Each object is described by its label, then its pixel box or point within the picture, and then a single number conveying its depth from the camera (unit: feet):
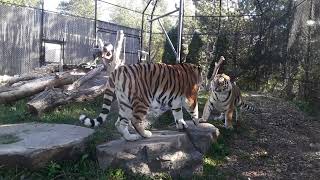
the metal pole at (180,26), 20.84
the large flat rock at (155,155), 11.41
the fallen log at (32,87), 18.47
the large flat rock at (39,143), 10.80
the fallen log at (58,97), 16.36
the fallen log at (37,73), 22.84
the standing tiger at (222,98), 15.40
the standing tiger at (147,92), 12.10
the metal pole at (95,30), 33.35
